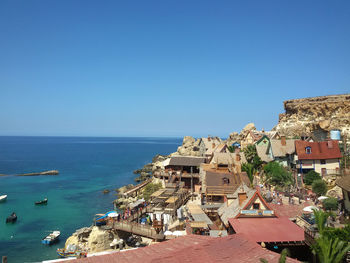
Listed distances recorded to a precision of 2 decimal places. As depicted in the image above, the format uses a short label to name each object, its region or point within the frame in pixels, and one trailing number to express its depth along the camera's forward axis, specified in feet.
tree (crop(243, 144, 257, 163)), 167.02
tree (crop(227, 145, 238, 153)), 206.69
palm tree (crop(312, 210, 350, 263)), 43.55
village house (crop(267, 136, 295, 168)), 144.78
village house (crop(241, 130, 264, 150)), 207.97
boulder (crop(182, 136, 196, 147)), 281.50
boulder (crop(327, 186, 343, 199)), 101.68
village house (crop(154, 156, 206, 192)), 163.73
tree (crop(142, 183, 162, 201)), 164.66
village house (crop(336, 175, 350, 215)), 78.29
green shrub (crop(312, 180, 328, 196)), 107.34
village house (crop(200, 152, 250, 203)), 119.24
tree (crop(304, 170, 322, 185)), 120.67
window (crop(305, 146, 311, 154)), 131.11
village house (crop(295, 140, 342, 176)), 128.47
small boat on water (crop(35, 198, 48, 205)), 181.13
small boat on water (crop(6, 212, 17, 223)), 144.46
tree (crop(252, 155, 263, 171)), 156.25
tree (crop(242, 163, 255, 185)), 136.69
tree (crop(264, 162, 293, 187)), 128.06
